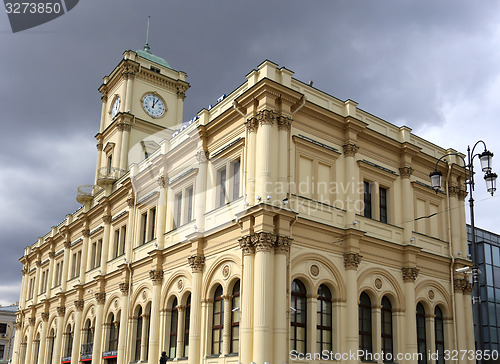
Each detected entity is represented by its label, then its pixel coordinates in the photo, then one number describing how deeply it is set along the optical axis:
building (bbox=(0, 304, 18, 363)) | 85.00
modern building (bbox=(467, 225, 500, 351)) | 41.16
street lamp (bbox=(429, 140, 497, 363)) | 16.98
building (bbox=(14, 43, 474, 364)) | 23.31
